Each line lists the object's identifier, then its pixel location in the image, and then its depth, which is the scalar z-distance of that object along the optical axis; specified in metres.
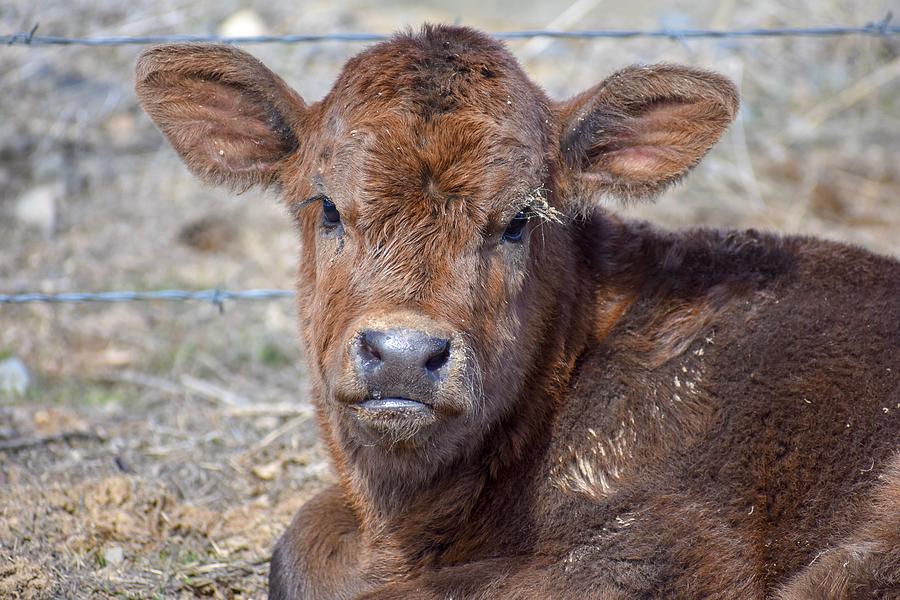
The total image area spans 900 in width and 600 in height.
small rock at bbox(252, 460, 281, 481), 11.32
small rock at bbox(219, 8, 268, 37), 21.72
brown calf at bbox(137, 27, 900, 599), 7.34
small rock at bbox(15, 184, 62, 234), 17.98
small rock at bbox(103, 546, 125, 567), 9.24
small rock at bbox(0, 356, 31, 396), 13.24
